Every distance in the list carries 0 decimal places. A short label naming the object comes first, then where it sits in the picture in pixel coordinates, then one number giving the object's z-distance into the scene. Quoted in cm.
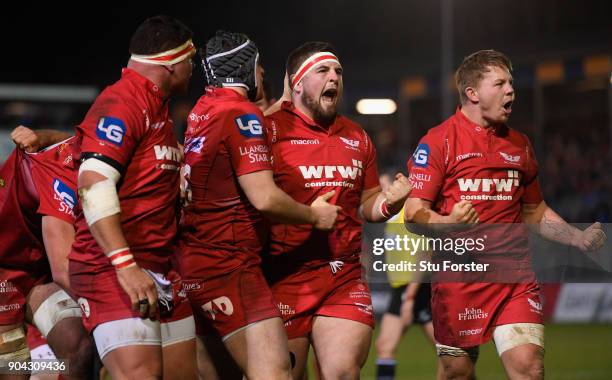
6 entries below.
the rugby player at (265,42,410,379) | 1152
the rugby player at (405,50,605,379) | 1228
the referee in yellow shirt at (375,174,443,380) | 1808
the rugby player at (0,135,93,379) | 1152
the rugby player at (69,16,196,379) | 885
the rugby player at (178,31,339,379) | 992
